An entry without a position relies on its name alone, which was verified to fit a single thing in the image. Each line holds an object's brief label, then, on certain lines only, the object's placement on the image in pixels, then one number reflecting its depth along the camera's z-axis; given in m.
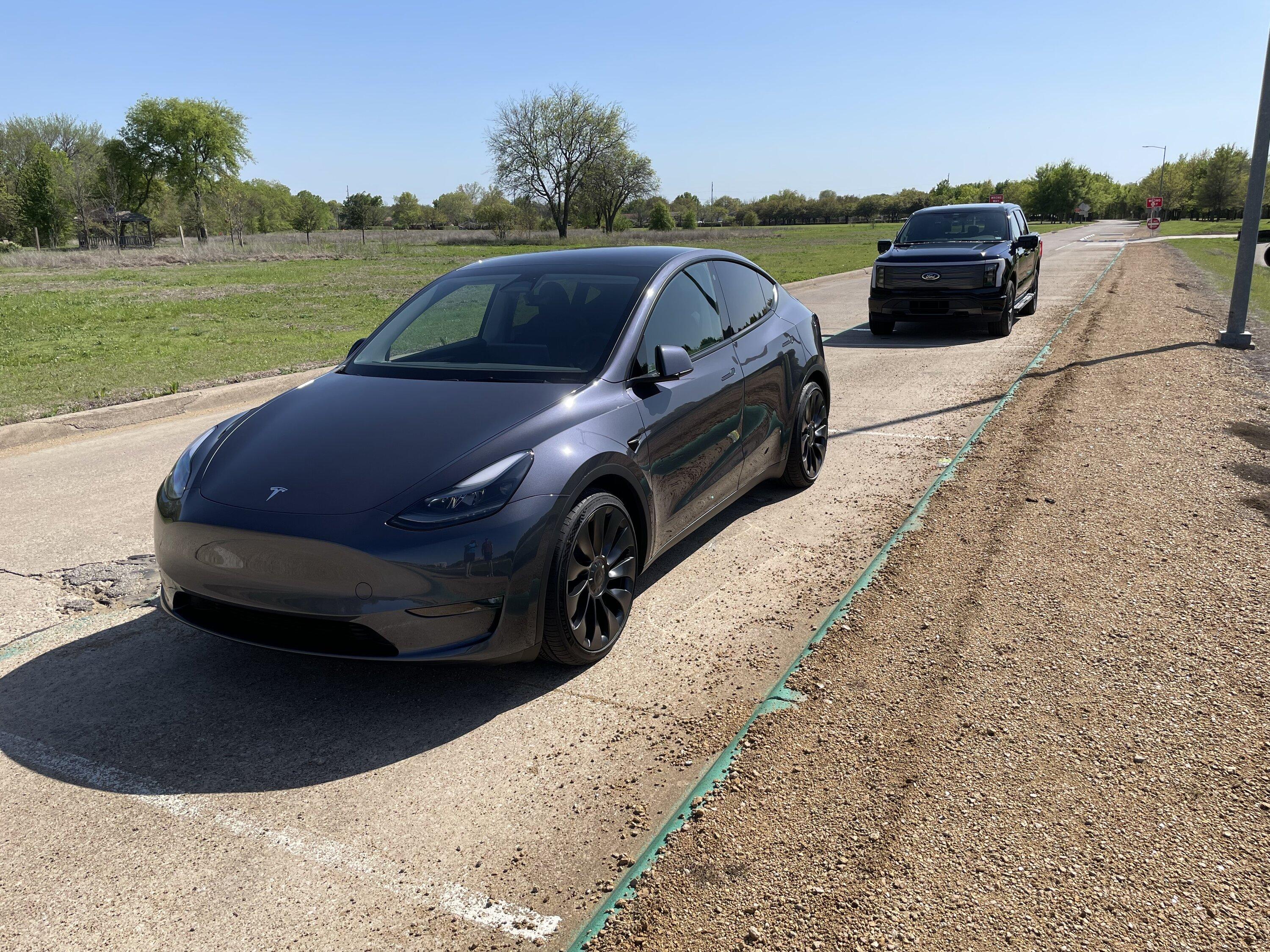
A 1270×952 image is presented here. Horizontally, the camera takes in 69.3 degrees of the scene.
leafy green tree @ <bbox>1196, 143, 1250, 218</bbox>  102.81
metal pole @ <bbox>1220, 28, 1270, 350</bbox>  11.47
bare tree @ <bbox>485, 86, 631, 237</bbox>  76.31
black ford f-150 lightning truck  12.91
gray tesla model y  3.23
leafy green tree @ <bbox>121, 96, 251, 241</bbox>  82.88
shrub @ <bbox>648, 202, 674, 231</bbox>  93.56
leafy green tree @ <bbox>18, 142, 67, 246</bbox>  70.75
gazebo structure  66.31
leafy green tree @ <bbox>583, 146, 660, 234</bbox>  78.44
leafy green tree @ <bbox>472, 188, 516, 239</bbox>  75.06
